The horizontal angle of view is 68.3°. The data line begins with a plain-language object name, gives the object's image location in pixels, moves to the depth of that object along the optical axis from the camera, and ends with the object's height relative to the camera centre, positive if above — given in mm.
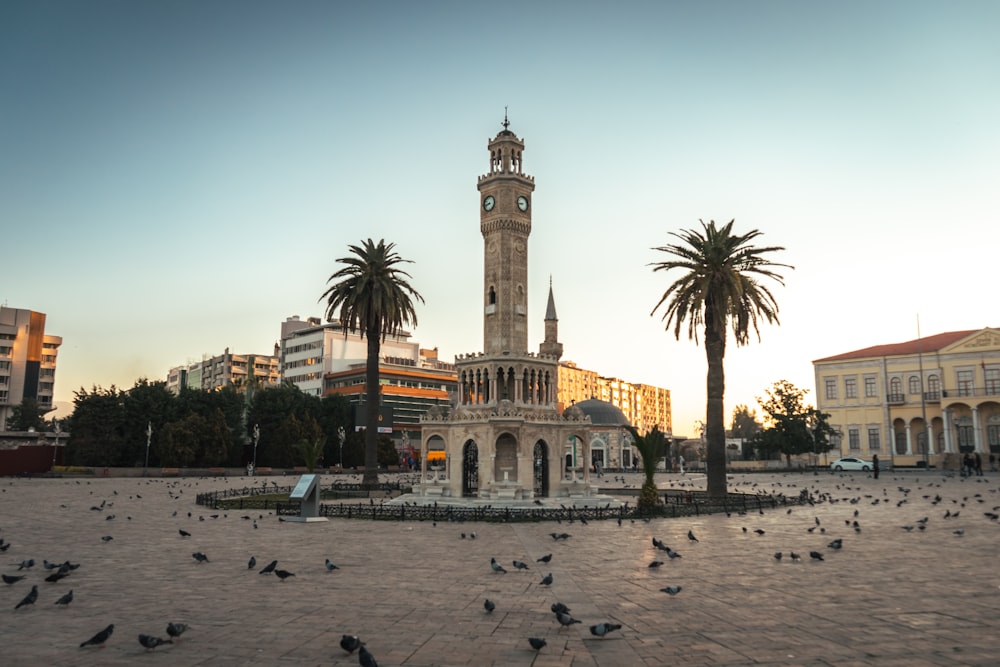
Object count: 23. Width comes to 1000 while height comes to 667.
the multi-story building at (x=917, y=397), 74125 +6270
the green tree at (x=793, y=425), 78938 +3288
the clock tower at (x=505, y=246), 39719 +11399
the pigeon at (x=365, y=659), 7844 -2158
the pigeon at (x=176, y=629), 9148 -2181
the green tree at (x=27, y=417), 110562 +5201
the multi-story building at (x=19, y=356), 121688 +15840
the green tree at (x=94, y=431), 67062 +1894
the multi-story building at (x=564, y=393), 198050 +16358
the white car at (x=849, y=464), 73375 -771
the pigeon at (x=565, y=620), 9932 -2207
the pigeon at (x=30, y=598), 11125 -2196
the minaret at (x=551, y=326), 83125 +14691
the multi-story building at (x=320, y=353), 135500 +18901
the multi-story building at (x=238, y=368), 166750 +19070
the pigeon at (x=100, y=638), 9008 -2248
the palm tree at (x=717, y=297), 34625 +7494
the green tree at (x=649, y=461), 29438 -232
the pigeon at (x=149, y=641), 8797 -2231
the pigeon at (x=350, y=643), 8625 -2195
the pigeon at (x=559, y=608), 10173 -2100
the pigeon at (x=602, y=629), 9355 -2188
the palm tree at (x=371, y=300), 43000 +8997
